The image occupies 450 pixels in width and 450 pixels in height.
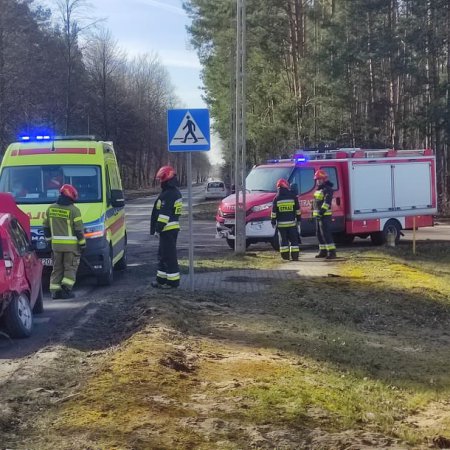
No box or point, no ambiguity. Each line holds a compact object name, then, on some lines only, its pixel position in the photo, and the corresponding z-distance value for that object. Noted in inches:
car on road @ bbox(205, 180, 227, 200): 2559.1
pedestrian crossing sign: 434.9
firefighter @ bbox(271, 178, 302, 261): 670.5
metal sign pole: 435.2
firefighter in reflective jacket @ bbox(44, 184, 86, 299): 466.0
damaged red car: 339.3
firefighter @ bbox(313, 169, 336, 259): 699.4
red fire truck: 787.4
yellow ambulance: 504.1
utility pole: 717.9
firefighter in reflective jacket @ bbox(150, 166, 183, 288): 452.8
